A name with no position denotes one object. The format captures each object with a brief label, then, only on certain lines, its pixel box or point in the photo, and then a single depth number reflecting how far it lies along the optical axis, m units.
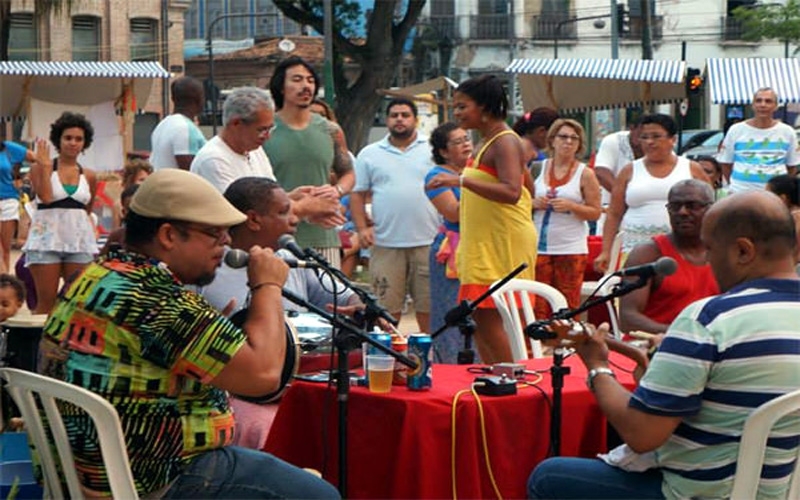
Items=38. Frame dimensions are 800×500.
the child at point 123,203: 6.35
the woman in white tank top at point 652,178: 8.27
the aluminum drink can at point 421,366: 4.35
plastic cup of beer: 4.32
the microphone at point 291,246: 4.33
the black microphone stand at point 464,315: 4.71
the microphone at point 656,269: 4.17
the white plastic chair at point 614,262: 8.53
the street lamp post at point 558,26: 44.07
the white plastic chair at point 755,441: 3.44
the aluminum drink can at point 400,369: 4.40
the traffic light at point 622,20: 37.06
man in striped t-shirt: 3.43
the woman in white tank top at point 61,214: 9.31
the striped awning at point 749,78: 17.05
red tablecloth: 4.18
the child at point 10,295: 7.33
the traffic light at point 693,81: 17.12
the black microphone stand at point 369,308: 4.55
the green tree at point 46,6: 23.48
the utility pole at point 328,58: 22.39
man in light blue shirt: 8.40
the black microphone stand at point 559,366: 4.20
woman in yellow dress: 6.66
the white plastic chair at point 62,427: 3.44
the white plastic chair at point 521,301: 6.12
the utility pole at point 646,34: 31.77
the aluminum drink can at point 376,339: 4.36
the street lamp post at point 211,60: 33.53
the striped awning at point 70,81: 16.83
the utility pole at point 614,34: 33.22
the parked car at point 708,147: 30.43
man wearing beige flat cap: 3.52
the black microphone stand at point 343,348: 4.16
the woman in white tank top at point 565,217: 8.58
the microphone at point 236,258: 3.81
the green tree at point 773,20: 41.03
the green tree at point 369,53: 26.53
